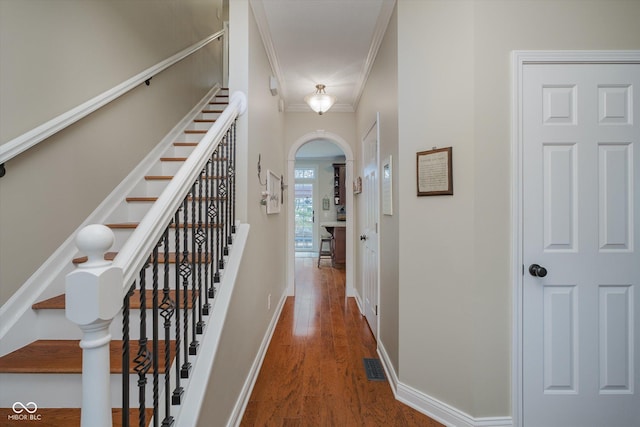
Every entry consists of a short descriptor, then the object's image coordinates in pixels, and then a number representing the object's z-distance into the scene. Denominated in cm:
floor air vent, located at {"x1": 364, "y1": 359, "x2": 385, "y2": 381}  214
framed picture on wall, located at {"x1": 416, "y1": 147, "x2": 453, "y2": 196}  165
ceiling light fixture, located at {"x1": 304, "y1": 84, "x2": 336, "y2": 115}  317
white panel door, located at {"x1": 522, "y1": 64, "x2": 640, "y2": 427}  156
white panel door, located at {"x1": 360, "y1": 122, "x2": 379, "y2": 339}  271
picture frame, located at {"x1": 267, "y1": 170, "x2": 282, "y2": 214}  264
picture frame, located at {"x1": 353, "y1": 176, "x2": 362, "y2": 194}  359
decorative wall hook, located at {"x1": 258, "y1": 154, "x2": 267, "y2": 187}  232
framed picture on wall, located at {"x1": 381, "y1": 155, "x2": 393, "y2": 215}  210
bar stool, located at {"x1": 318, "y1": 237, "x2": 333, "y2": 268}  678
